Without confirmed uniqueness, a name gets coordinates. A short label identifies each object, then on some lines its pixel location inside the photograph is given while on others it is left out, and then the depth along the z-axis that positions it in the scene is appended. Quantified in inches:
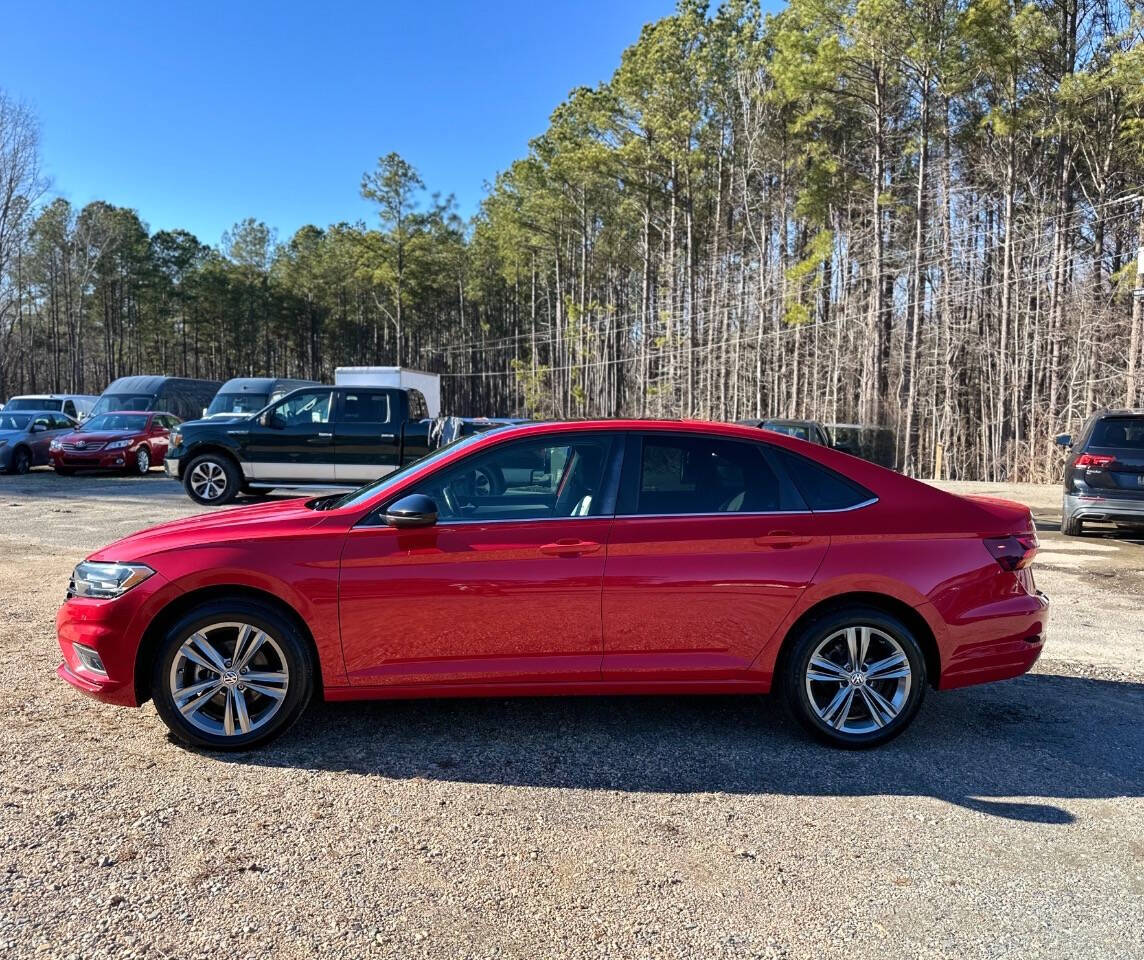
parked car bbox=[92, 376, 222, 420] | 960.9
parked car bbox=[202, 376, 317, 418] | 847.1
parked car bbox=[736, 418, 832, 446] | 616.7
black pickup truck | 522.0
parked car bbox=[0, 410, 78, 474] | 760.3
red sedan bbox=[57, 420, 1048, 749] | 150.2
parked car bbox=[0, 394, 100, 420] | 1048.8
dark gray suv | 413.4
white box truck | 947.3
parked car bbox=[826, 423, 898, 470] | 774.5
